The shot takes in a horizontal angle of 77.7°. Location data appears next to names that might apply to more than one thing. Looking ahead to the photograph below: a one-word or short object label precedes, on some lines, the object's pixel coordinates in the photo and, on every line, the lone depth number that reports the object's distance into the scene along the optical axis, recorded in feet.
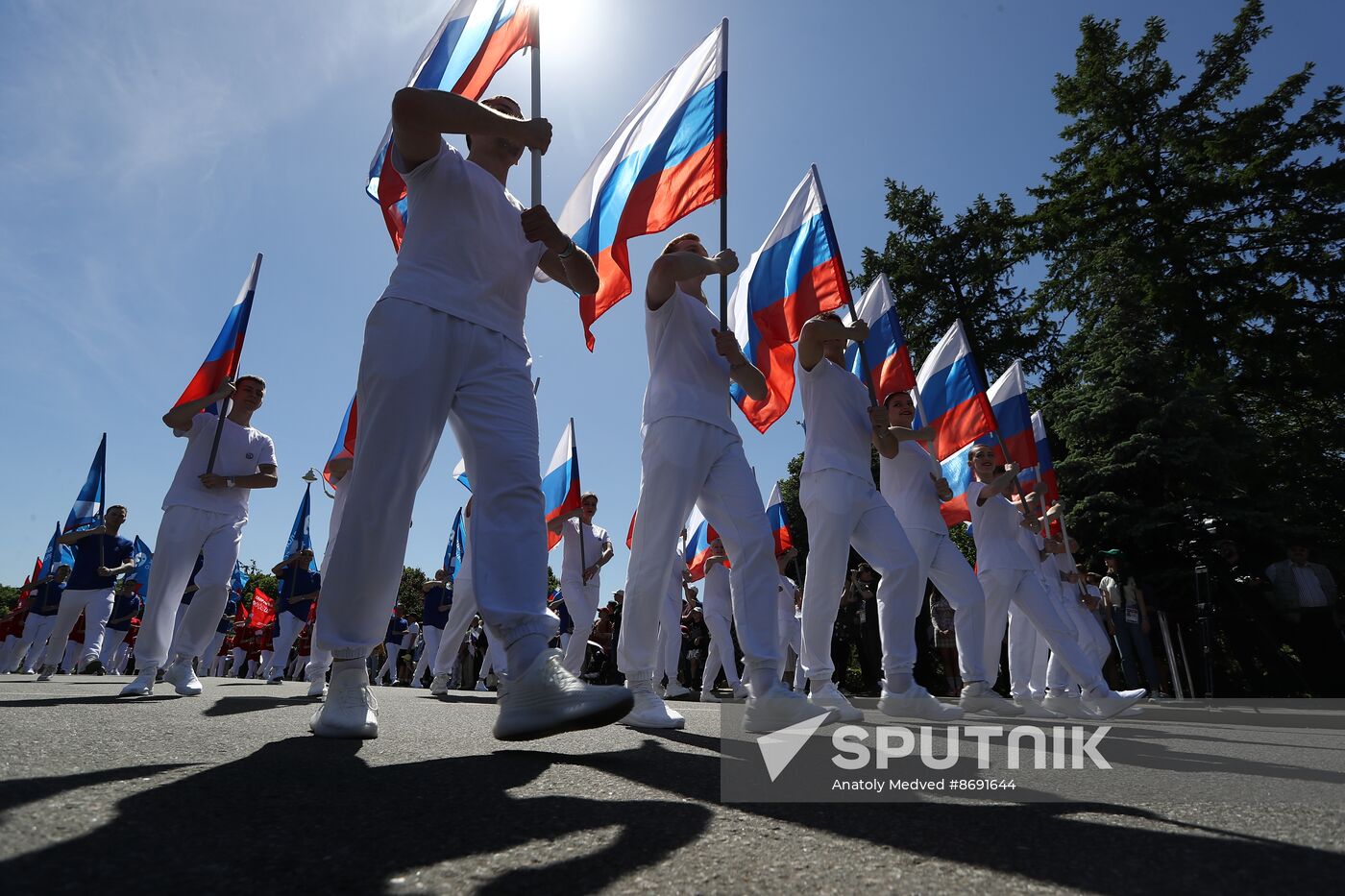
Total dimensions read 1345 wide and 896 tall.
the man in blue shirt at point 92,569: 34.24
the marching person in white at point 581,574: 33.88
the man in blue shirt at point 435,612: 49.42
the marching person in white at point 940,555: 20.34
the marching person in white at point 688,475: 13.80
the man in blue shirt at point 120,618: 57.93
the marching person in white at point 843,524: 17.03
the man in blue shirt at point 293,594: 45.80
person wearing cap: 38.99
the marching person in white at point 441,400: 9.12
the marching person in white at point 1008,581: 19.51
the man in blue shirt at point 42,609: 49.03
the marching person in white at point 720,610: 38.42
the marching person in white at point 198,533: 18.40
